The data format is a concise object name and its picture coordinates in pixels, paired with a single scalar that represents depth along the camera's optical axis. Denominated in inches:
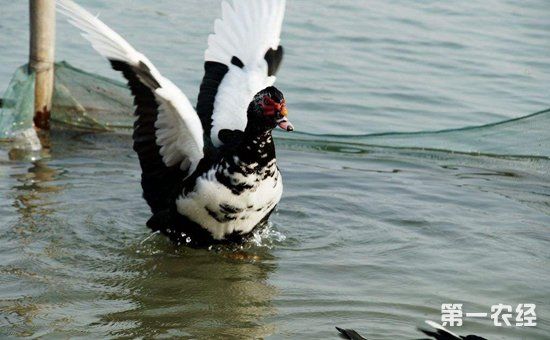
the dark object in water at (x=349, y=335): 290.5
